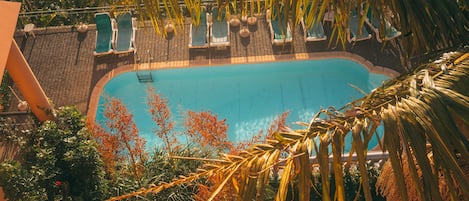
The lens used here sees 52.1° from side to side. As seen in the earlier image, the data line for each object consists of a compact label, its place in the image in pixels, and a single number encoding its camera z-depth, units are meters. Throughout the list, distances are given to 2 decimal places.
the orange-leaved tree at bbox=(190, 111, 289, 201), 9.32
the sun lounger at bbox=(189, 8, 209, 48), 13.41
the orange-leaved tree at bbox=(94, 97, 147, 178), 9.89
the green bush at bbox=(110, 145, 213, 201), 9.07
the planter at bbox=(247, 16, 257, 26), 14.23
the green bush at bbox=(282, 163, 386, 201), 8.52
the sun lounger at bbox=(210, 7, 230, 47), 13.45
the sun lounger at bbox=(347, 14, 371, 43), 13.04
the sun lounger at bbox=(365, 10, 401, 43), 12.16
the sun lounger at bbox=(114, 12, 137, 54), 13.59
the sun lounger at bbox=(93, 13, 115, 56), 13.71
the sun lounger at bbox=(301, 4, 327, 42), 13.33
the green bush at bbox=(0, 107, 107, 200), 9.14
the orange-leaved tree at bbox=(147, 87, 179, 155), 10.05
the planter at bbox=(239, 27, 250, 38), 13.93
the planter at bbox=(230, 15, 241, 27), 14.17
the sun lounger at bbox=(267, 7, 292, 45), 13.27
